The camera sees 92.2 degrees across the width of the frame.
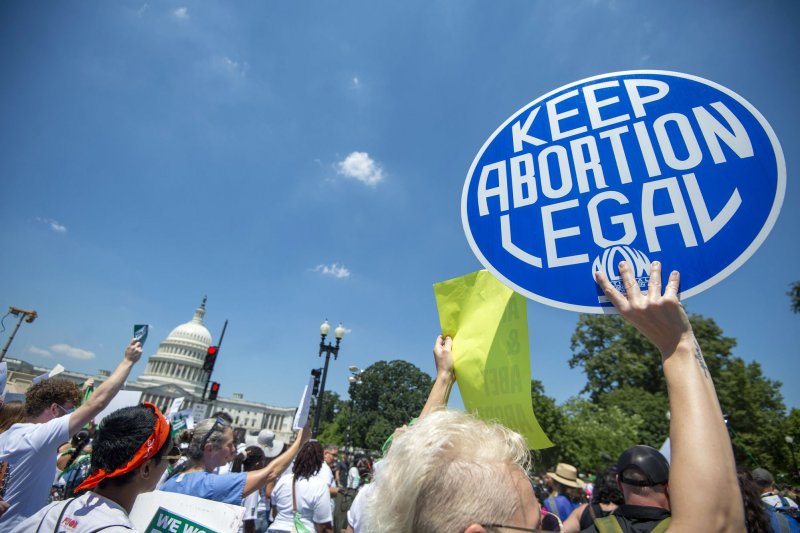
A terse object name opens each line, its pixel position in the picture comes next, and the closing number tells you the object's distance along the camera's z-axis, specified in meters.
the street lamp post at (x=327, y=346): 16.23
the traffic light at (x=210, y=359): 19.25
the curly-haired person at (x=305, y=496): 4.81
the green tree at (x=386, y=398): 60.31
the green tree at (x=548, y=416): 37.62
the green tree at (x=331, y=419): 65.91
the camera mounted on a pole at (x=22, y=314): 28.05
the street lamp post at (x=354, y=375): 22.83
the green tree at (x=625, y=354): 33.75
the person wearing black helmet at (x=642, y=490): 2.03
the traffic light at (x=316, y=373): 15.10
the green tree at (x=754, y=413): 31.49
